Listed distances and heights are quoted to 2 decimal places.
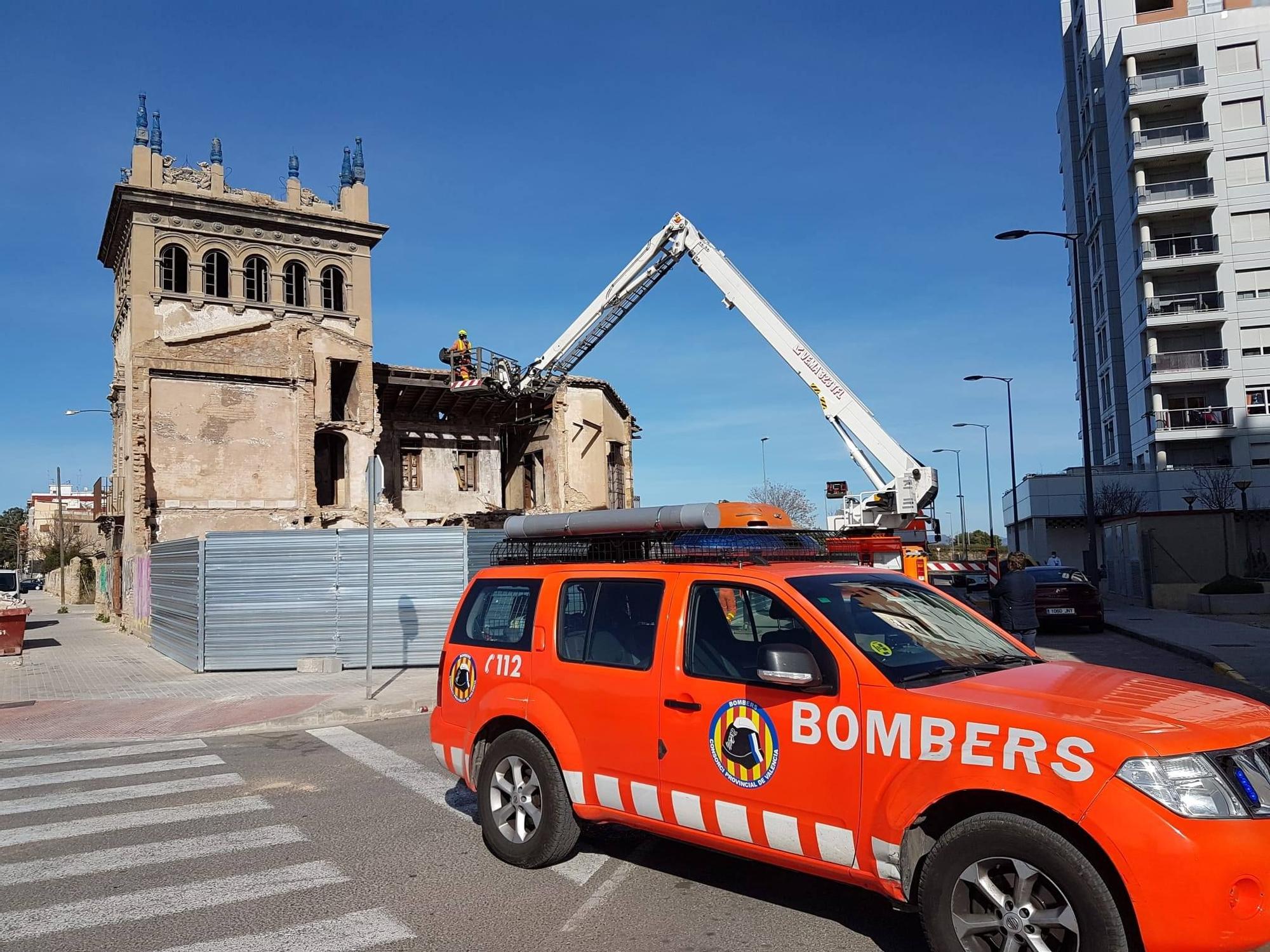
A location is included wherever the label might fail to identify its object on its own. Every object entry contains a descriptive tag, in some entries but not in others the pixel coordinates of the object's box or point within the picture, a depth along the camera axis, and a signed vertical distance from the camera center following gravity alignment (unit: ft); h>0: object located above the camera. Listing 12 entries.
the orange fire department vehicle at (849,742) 11.01 -3.10
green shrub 74.33 -6.01
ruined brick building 91.61 +19.48
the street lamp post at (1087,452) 85.14 +6.12
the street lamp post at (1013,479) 139.44 +6.32
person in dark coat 39.14 -3.24
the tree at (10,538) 305.12 +5.54
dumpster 62.85 -4.95
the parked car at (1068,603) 64.80 -5.89
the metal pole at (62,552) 145.89 +0.33
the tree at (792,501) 217.36 +5.83
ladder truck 63.57 +9.95
